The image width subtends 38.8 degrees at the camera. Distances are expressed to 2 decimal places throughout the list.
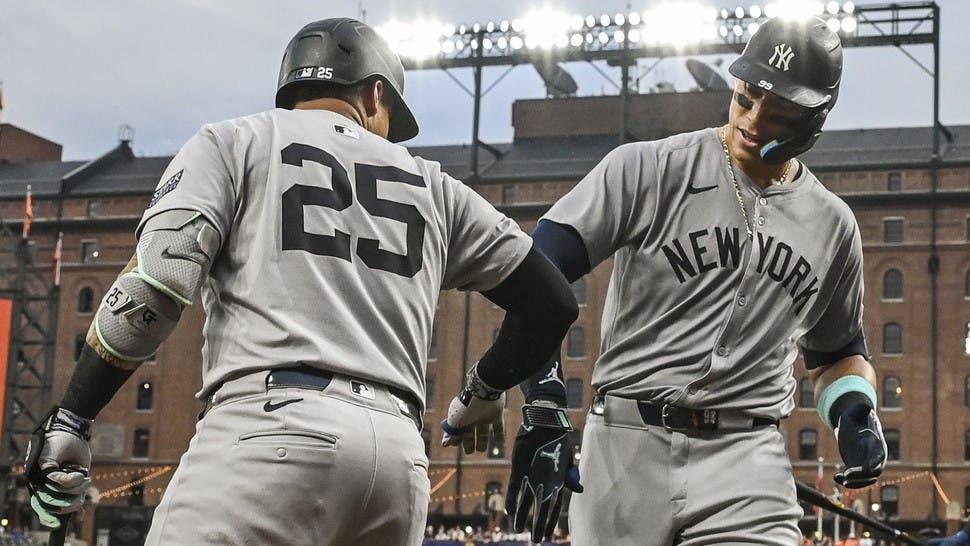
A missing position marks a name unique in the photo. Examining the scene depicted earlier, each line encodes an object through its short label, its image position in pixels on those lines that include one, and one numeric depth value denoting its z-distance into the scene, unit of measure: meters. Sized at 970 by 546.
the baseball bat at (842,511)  6.05
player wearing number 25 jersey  3.41
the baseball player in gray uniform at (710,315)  4.90
